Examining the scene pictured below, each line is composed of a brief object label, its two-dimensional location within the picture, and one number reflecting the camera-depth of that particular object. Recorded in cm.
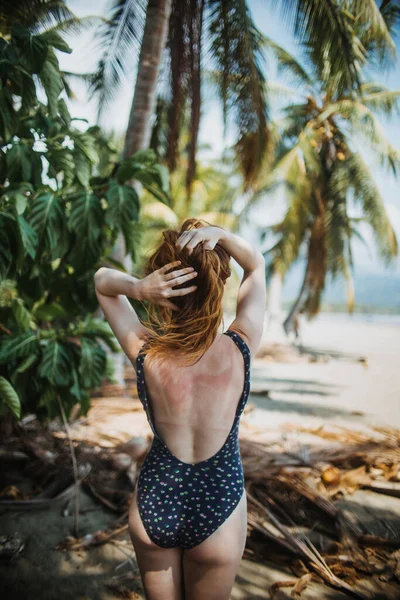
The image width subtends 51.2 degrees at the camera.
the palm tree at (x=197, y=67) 596
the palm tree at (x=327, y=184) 1262
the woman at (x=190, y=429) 142
